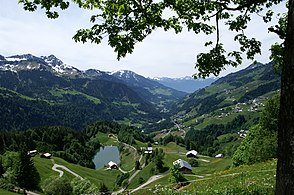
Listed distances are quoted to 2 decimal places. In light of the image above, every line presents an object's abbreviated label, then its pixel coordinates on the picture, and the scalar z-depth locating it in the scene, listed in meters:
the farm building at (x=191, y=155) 197.75
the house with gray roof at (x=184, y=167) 118.51
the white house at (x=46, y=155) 176.62
